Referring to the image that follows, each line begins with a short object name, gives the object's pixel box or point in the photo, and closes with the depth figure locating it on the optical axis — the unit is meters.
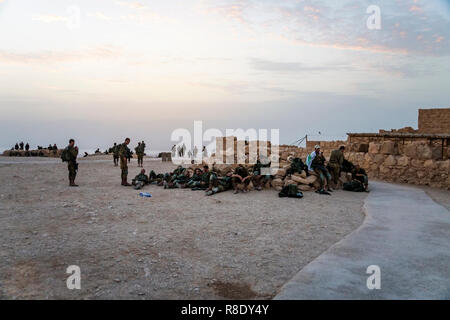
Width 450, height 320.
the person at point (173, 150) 33.22
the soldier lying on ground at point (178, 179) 12.55
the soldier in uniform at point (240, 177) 11.38
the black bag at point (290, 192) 10.38
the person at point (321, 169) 11.73
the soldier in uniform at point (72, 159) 12.17
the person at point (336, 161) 12.30
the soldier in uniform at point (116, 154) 22.88
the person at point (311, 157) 11.99
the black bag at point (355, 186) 11.59
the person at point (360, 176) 11.80
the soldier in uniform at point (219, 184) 11.19
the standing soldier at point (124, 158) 12.94
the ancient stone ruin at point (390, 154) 12.77
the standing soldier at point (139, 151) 24.00
